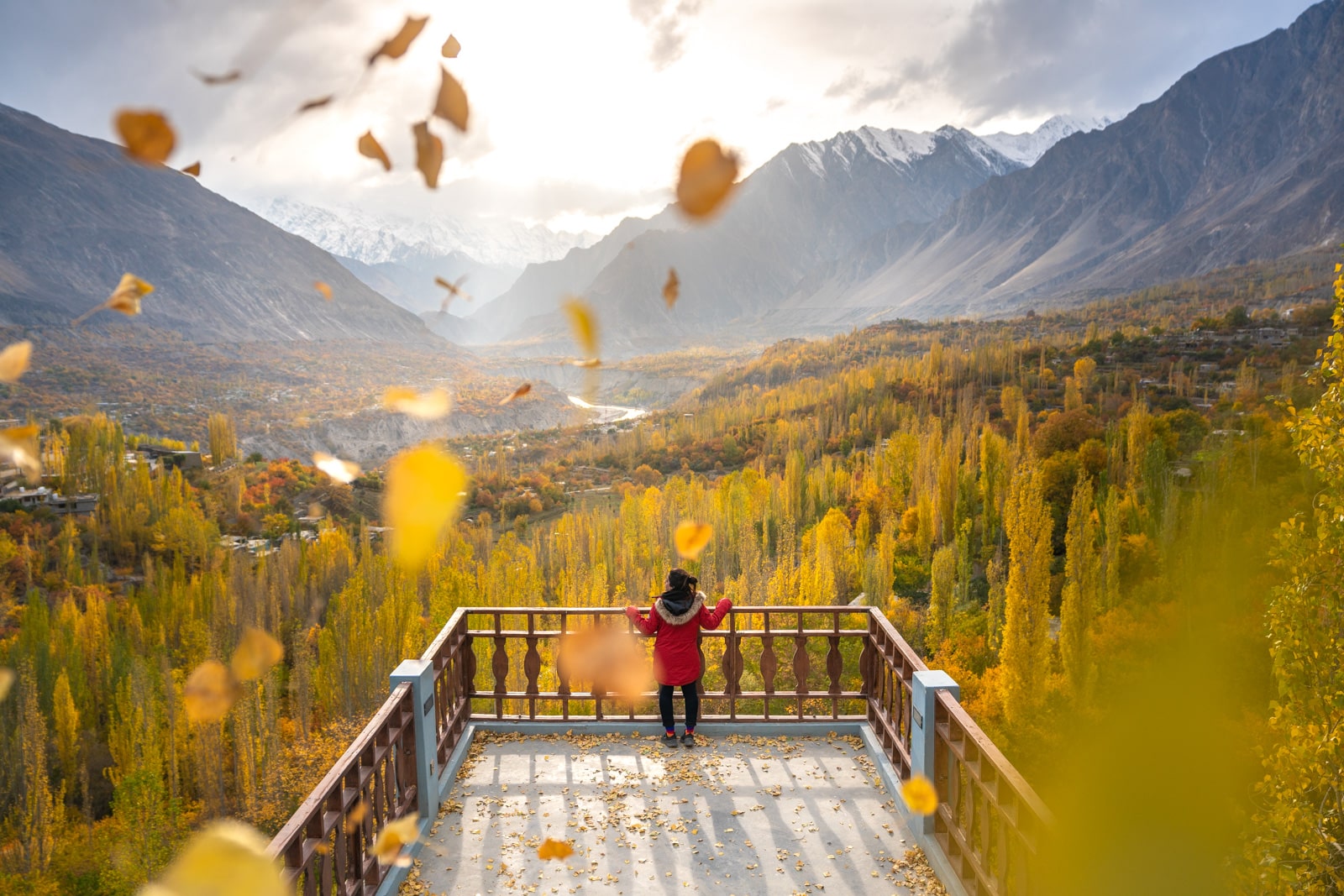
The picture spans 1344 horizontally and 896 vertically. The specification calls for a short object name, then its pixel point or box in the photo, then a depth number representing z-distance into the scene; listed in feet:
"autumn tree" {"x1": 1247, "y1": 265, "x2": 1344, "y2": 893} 18.12
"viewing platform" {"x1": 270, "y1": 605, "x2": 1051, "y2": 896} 10.56
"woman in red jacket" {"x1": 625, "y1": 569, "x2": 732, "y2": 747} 15.15
